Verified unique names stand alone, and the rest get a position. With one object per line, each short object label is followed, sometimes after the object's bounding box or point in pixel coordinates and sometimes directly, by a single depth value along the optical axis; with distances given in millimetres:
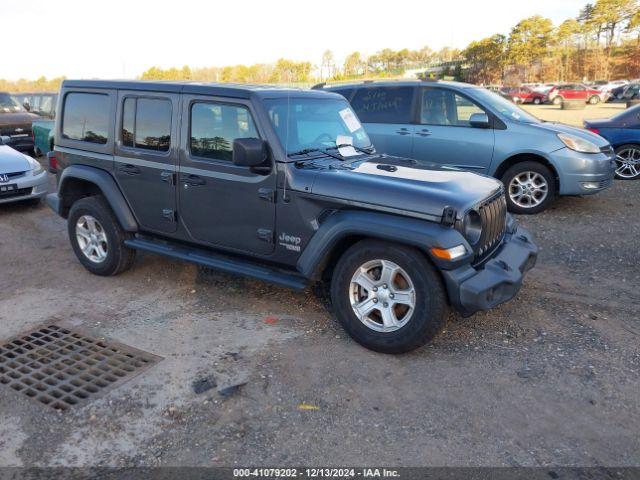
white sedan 8320
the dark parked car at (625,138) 10047
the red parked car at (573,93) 41750
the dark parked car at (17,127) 14164
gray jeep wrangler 3742
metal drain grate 3551
